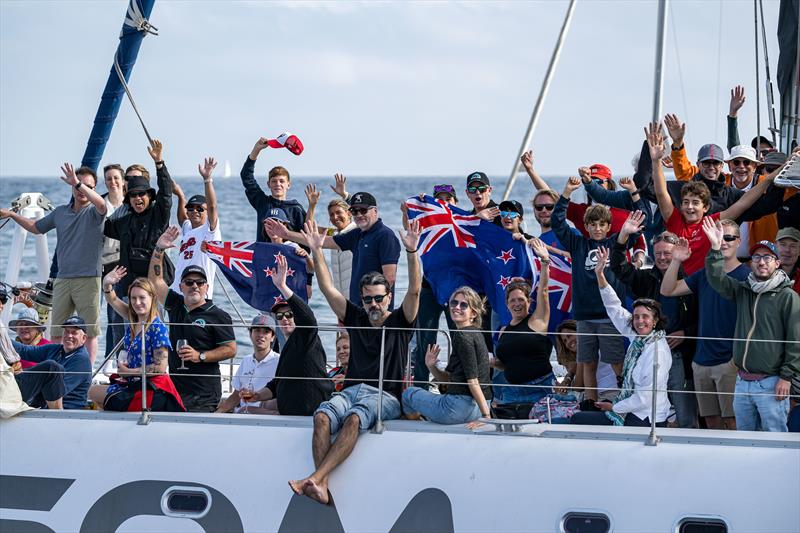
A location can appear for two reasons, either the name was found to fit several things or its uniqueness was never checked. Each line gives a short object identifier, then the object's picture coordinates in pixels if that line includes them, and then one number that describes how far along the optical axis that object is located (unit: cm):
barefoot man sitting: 1571
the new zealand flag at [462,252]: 2002
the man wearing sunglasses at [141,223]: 2052
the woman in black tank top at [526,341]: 1687
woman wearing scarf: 1550
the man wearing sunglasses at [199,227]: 2042
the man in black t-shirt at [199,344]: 1742
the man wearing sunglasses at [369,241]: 1909
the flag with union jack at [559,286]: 1969
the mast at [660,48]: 3012
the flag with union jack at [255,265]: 2067
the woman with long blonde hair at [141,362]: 1714
